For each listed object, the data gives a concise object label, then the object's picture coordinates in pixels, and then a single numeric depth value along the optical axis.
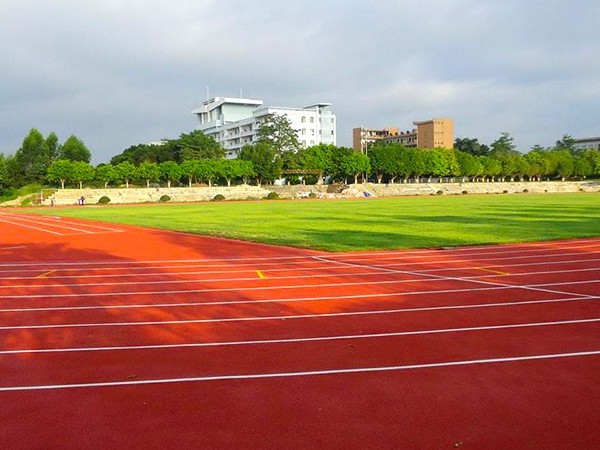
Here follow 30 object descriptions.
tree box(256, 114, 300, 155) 82.62
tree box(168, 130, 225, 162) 79.69
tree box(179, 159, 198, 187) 68.12
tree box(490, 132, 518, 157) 107.12
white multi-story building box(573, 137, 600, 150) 149.88
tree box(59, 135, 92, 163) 71.00
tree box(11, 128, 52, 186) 65.50
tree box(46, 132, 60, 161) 70.81
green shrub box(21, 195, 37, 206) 53.76
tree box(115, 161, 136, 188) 64.25
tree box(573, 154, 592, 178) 95.56
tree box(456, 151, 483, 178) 85.62
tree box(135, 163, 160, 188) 65.38
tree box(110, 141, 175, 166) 82.94
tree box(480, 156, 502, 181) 88.06
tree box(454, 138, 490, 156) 107.62
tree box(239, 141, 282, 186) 72.25
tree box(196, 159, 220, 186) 68.69
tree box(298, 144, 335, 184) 74.44
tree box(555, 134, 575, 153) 133.75
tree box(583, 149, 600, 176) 96.69
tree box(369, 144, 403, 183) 79.56
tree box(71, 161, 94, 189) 60.74
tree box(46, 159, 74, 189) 59.88
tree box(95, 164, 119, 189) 63.53
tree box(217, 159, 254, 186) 69.38
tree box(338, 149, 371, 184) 75.81
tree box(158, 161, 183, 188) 67.38
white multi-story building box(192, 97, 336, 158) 98.75
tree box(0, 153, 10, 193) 57.06
